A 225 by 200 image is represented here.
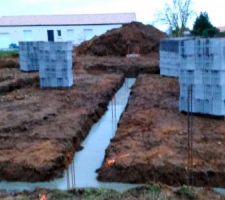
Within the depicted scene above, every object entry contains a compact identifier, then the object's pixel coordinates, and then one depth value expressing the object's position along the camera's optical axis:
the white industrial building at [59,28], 43.69
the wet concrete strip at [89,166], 5.98
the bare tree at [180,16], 37.80
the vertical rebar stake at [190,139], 5.88
